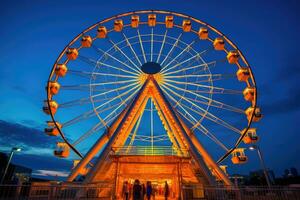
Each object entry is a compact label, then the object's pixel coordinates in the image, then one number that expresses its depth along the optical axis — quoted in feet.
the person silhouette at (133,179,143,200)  34.12
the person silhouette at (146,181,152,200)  35.42
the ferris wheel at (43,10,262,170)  53.47
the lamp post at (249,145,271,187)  62.62
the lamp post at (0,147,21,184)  56.08
